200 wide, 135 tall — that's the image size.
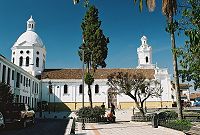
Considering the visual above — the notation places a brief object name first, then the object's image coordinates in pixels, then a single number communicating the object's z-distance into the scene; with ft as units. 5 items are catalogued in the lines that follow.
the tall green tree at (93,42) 122.72
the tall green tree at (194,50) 26.31
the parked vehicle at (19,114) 63.57
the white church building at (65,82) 200.64
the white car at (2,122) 55.58
